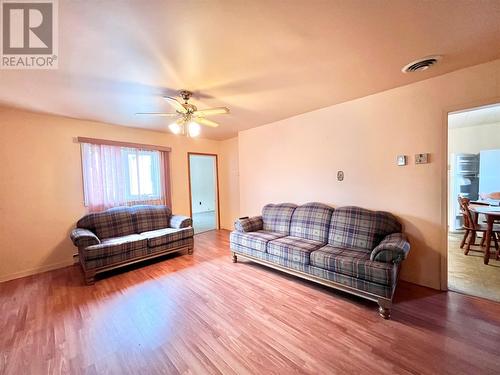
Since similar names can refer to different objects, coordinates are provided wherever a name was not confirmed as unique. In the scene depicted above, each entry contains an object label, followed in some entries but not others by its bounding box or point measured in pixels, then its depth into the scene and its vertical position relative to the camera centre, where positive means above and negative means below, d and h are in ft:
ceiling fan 8.12 +2.80
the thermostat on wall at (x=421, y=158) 8.11 +0.73
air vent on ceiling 6.47 +3.70
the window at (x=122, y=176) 11.98 +0.52
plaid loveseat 9.34 -2.84
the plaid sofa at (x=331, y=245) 6.86 -2.88
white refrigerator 14.08 +0.30
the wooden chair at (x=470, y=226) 11.04 -2.79
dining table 9.90 -2.12
